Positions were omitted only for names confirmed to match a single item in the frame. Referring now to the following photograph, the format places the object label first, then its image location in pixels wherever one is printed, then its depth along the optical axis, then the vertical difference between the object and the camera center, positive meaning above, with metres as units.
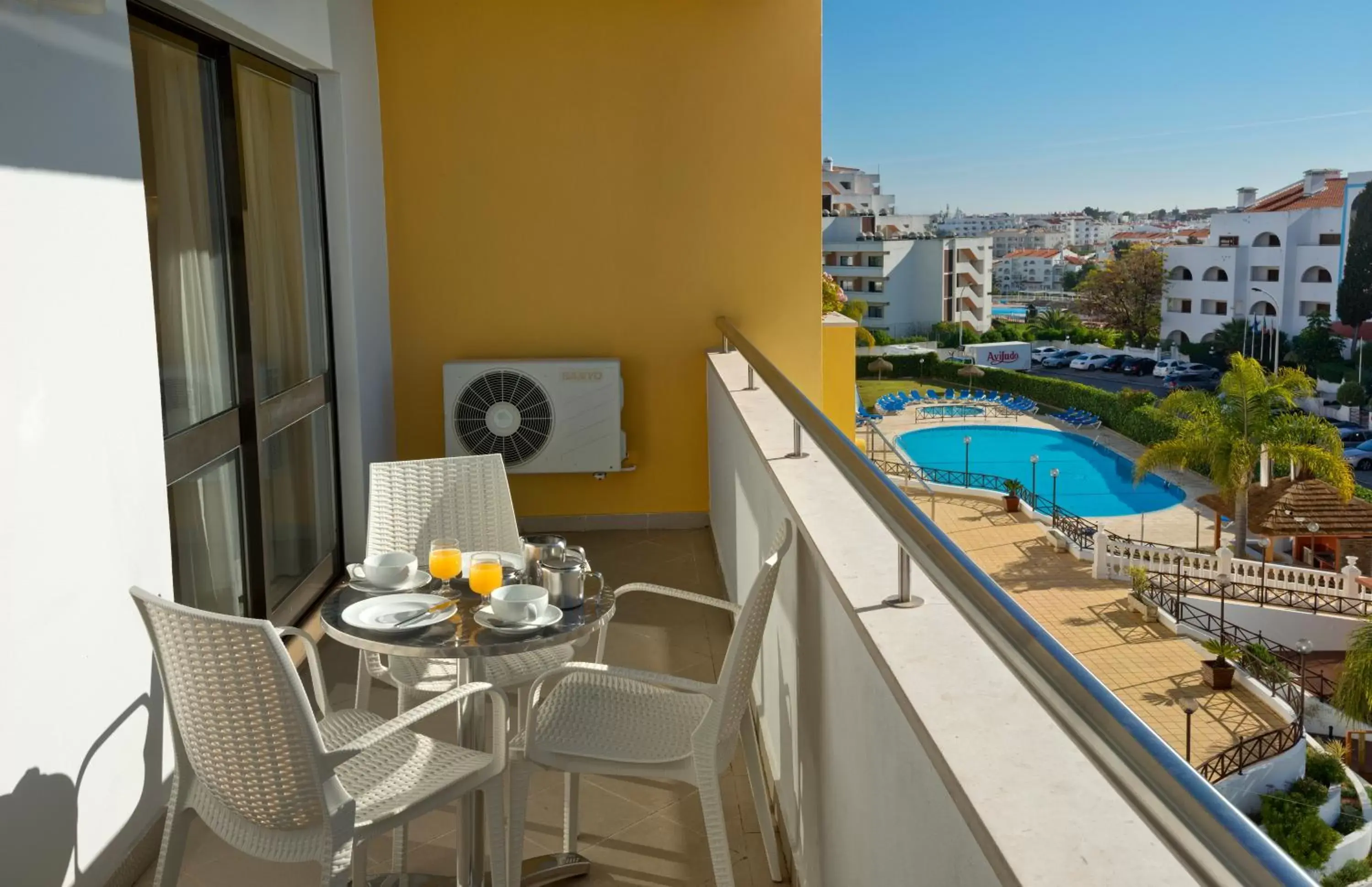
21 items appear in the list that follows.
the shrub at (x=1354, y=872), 9.84 -5.19
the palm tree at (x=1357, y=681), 12.62 -4.62
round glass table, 2.30 -0.70
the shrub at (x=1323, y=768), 12.45 -5.37
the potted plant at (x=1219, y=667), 15.25 -5.24
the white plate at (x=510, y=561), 2.80 -0.66
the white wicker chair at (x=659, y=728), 2.20 -0.89
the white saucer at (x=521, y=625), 2.38 -0.69
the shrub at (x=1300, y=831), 10.50 -5.12
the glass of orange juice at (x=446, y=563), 2.68 -0.63
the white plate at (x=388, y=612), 2.39 -0.68
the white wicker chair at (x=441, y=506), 3.25 -0.62
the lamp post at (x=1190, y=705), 14.08 -5.23
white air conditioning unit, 5.65 -0.63
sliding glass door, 3.25 -0.11
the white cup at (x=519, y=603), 2.40 -0.66
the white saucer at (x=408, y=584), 2.65 -0.68
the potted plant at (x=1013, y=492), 22.62 -4.26
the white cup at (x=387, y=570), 2.67 -0.65
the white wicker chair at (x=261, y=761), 1.92 -0.79
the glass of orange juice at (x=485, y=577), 2.56 -0.63
